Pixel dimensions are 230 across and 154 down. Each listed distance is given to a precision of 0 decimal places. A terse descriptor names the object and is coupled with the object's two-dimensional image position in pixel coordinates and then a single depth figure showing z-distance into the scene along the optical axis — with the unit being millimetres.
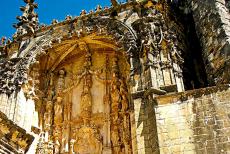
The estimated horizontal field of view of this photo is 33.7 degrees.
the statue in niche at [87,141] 10445
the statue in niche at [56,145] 10780
